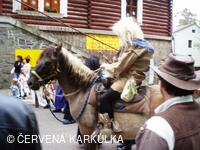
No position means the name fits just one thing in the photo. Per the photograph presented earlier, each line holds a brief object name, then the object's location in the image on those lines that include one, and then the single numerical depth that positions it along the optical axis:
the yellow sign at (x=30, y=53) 17.39
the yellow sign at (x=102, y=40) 20.42
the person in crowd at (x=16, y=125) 1.85
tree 99.86
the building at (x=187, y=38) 56.44
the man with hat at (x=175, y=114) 2.58
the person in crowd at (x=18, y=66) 15.49
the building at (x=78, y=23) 17.33
